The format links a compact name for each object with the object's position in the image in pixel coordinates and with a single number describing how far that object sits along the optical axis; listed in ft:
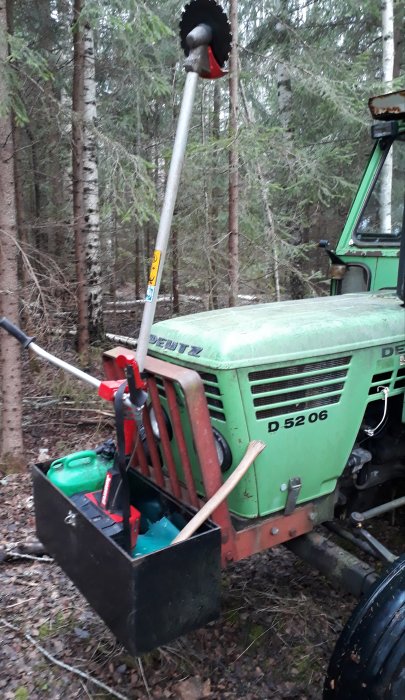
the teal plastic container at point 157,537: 7.82
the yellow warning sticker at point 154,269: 7.10
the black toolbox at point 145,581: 6.45
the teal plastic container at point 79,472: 8.64
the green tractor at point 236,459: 6.78
